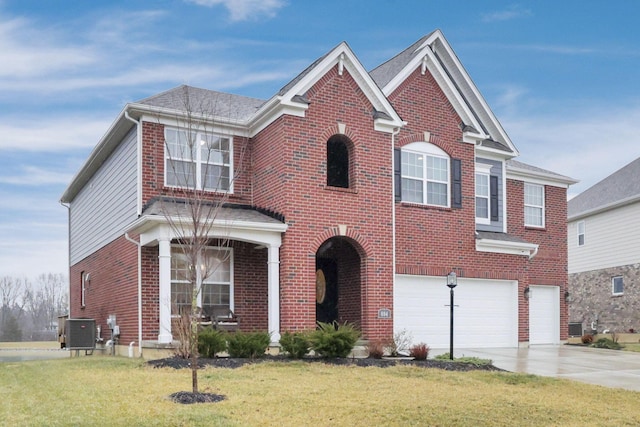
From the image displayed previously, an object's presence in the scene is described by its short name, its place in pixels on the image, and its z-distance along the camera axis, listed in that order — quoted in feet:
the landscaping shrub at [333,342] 46.03
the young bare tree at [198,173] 55.26
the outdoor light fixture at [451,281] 52.80
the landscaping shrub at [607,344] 69.56
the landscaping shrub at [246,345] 45.96
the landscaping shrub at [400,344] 53.26
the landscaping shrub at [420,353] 48.19
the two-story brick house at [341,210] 54.90
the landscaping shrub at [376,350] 50.11
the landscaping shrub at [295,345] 46.55
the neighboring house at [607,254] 95.50
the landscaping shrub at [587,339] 75.36
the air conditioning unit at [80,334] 61.52
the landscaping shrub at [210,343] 45.09
